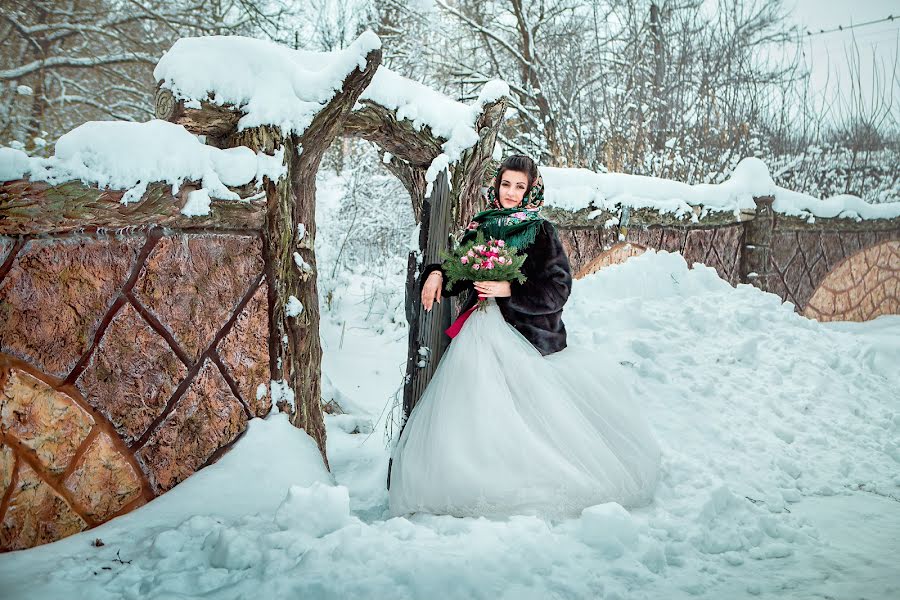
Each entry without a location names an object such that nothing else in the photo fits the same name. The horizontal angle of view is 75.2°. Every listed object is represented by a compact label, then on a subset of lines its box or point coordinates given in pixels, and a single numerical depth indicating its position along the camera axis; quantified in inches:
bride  107.3
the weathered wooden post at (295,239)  113.9
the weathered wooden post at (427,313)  136.9
